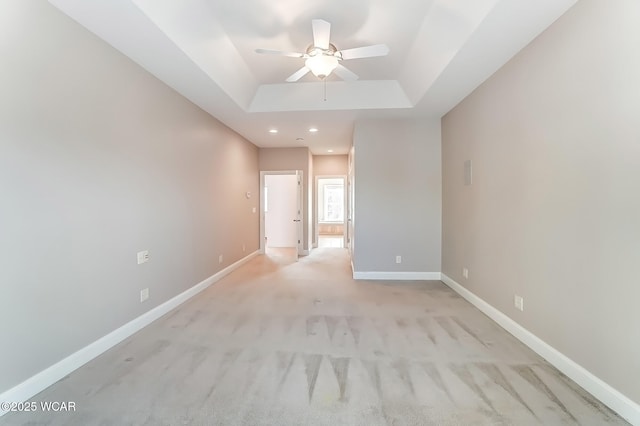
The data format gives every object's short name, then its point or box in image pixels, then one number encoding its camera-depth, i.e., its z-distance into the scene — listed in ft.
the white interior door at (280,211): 28.02
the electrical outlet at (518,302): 8.74
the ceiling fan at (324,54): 8.23
